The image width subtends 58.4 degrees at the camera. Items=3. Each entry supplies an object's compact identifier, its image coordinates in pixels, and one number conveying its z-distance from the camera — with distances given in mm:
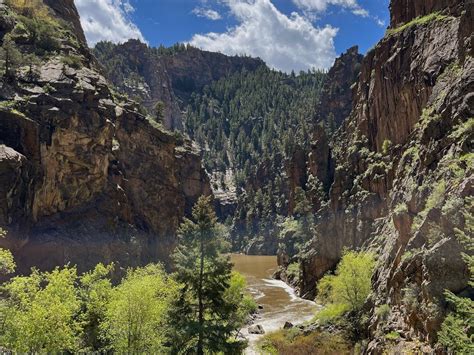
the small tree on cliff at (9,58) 58156
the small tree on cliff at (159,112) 103025
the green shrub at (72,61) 67625
